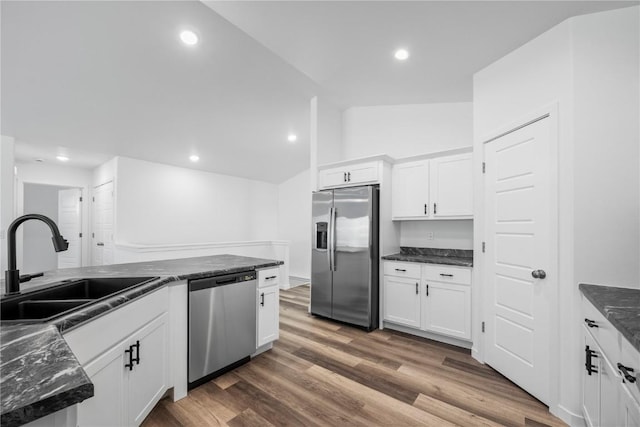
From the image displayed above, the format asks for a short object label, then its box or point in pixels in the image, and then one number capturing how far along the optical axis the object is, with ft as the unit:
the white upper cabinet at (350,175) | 11.25
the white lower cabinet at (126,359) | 3.93
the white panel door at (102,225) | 16.30
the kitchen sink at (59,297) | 4.21
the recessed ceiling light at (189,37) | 8.84
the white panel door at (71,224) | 18.61
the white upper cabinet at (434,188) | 9.97
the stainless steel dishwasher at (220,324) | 6.78
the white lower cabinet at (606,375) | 3.46
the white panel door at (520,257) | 6.44
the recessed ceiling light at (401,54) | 8.13
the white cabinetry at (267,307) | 8.43
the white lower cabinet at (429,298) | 9.20
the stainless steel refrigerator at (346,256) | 10.86
